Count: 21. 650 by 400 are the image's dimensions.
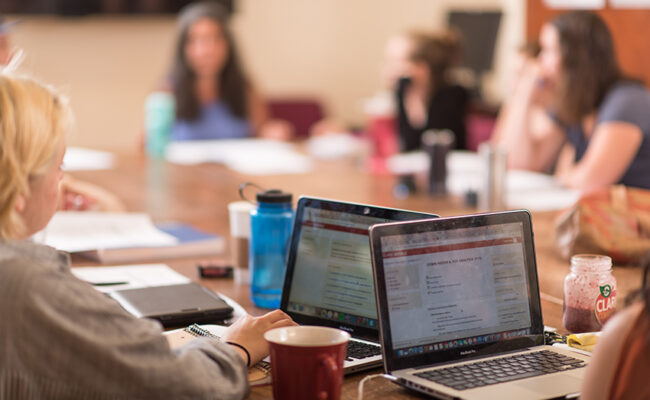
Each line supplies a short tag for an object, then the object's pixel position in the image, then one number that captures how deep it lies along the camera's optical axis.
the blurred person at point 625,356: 2.10
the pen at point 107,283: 2.80
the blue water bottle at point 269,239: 2.73
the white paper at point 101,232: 3.12
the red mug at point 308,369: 2.19
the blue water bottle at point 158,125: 5.02
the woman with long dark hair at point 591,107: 4.11
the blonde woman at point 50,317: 2.06
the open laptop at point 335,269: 2.45
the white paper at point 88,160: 4.76
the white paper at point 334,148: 5.34
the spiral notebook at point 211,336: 2.32
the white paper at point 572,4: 5.13
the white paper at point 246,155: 4.71
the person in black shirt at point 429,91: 5.98
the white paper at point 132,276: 2.81
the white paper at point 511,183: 3.74
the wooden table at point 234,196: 2.85
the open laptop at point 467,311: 2.27
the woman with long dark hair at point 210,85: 6.00
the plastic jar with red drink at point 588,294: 2.53
